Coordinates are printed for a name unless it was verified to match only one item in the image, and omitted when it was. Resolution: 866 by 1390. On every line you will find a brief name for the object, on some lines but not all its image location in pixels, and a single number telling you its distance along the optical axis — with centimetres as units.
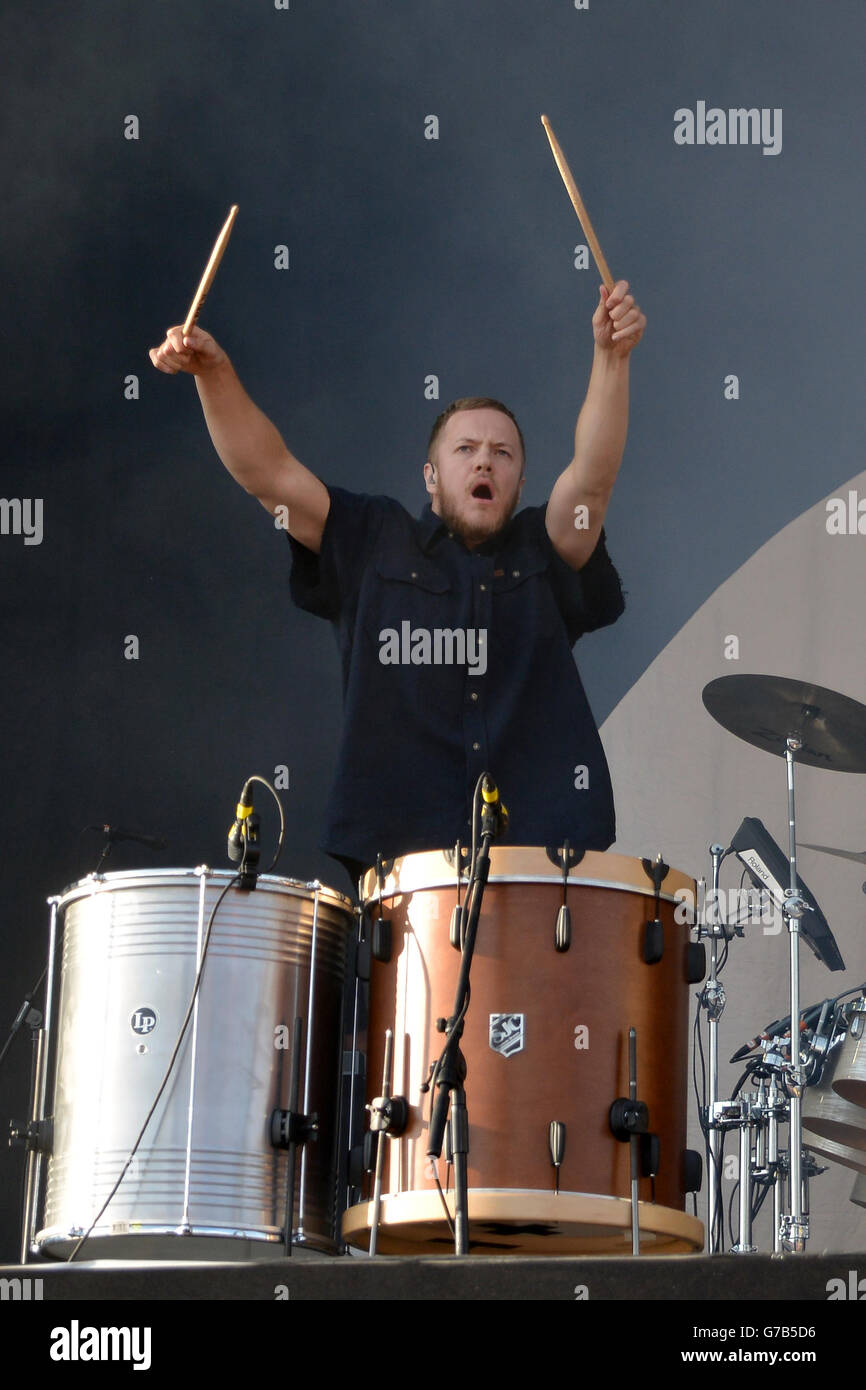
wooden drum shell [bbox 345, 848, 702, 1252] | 586
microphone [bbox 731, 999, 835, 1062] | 825
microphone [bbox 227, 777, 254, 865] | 620
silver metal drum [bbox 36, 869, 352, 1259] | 592
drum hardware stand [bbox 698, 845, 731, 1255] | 806
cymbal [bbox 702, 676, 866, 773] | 842
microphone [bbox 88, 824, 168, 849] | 809
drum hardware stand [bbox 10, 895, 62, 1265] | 626
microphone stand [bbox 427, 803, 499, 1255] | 525
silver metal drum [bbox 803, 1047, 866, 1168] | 827
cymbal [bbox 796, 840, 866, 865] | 857
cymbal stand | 720
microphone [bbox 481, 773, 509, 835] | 574
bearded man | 766
